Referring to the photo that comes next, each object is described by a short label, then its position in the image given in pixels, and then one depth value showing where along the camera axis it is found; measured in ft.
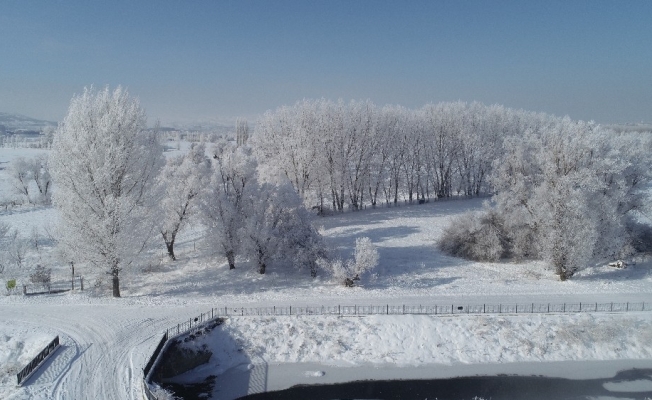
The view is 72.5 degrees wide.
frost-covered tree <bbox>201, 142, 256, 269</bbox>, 106.93
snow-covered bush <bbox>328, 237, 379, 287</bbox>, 96.02
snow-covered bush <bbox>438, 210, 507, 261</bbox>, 116.78
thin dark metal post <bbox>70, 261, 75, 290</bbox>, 96.13
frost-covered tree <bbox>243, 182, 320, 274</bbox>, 104.17
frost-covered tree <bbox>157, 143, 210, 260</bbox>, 117.50
